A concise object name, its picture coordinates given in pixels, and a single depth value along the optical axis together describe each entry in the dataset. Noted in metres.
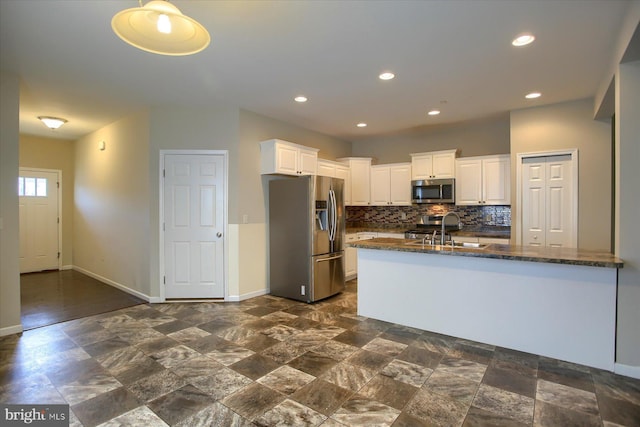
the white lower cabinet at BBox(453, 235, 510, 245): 4.90
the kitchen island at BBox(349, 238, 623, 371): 2.71
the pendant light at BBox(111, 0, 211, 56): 1.69
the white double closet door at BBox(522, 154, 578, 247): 4.36
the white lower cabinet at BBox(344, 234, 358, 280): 5.93
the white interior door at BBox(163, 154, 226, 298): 4.67
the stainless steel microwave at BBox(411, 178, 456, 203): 5.57
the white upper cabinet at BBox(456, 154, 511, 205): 5.13
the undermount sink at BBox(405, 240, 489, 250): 3.47
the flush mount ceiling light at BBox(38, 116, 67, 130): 5.12
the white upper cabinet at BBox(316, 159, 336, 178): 5.74
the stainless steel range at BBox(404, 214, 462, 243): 5.56
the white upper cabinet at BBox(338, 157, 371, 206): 6.54
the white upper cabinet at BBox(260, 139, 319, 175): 4.81
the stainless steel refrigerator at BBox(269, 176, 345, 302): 4.62
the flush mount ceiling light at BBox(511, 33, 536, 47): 2.72
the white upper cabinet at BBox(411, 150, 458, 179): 5.58
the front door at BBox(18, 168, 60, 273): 6.57
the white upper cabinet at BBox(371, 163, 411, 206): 6.14
